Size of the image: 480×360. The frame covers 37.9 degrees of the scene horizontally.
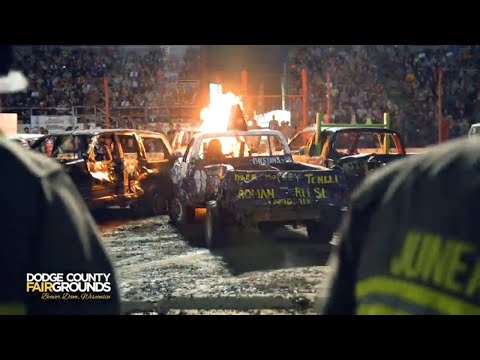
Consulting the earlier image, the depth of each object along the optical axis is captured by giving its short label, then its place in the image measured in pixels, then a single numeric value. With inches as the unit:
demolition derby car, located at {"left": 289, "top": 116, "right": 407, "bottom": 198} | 426.0
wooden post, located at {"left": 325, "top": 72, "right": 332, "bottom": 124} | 635.0
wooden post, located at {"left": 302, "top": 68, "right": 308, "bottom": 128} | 597.7
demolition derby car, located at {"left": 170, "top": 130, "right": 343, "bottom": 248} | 323.6
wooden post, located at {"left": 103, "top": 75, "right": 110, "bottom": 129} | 577.0
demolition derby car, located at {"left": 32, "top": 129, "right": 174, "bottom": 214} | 425.1
